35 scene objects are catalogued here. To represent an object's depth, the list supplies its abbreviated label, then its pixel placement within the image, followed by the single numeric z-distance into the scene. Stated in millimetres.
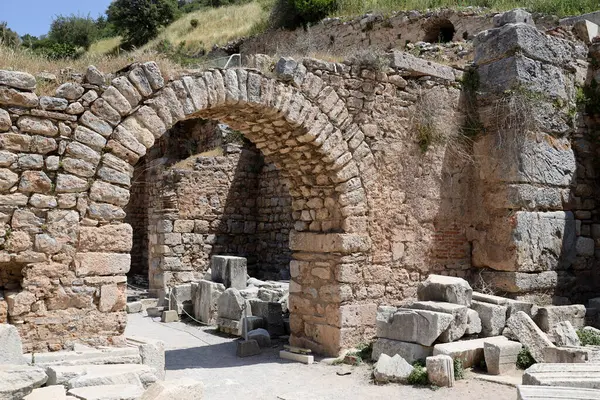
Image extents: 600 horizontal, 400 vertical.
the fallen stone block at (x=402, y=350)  6984
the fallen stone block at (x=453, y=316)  7027
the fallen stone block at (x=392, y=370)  6590
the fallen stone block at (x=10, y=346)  4523
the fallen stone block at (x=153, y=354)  5609
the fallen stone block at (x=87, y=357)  4848
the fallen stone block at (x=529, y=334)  6789
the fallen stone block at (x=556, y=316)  7594
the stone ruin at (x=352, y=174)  5629
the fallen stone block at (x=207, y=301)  10891
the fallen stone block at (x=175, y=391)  3969
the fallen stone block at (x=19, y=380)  3709
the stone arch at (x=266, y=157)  5773
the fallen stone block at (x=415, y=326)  6891
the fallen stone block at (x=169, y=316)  11327
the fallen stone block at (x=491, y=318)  7414
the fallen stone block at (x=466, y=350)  6773
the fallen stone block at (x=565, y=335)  6906
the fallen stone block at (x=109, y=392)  4004
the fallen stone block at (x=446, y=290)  7449
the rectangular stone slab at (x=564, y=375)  4969
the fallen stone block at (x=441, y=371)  6367
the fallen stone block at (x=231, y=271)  11180
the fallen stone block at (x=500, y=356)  6746
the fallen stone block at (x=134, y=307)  12474
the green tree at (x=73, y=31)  34594
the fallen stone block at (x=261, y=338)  8844
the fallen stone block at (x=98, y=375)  4340
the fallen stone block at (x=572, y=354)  6199
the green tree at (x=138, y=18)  31203
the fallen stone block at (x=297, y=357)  7750
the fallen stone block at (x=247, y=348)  8302
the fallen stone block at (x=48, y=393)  3951
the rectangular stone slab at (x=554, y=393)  4469
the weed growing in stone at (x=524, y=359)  6871
